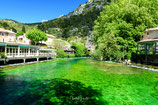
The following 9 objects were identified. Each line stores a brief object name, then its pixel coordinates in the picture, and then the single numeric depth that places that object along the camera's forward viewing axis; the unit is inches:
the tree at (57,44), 2541.8
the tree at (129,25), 1283.2
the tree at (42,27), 6176.7
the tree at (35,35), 2354.5
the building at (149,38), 1043.8
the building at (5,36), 1830.5
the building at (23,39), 2787.4
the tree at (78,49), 2694.4
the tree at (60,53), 2183.8
